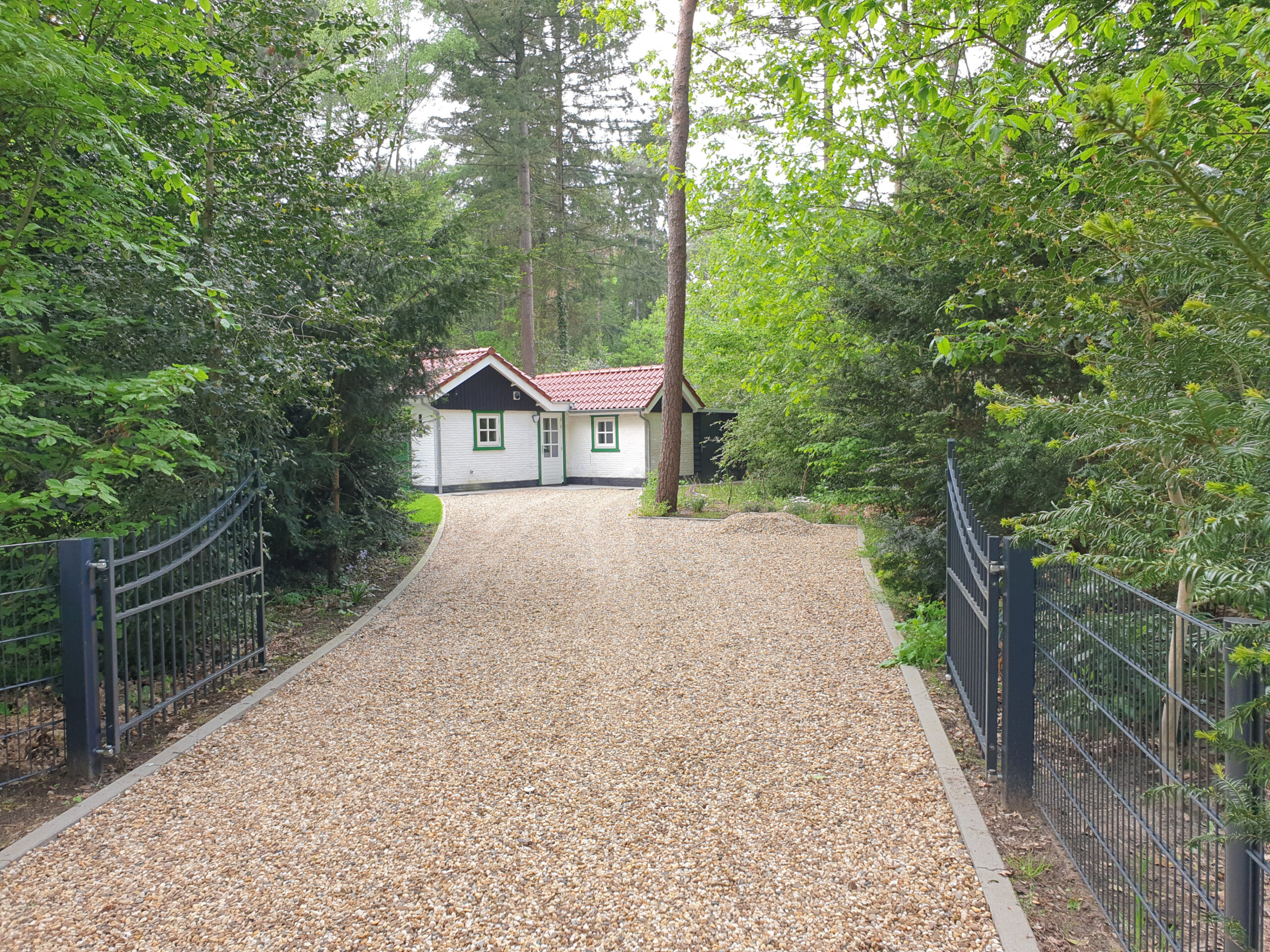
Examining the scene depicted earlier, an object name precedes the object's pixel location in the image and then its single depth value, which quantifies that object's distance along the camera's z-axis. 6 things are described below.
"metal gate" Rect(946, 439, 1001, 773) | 3.76
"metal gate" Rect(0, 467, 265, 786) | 4.12
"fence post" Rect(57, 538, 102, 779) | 4.09
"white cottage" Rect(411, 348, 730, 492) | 21.14
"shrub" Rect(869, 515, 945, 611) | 6.62
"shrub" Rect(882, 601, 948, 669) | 5.97
